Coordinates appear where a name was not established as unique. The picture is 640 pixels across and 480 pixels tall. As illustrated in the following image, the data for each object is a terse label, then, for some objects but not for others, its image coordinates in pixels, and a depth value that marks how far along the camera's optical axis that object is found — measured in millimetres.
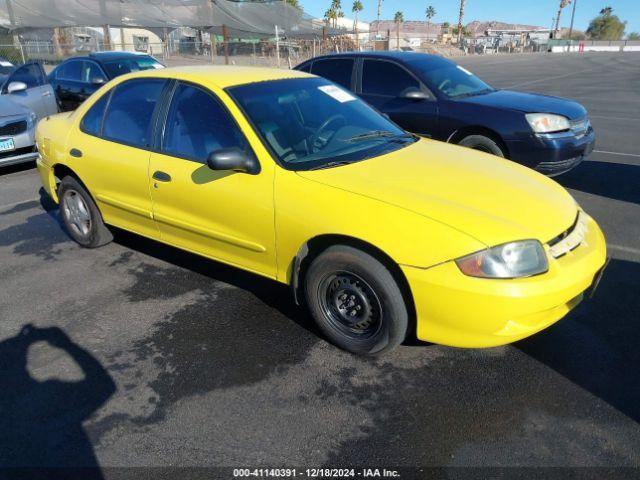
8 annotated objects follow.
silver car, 7227
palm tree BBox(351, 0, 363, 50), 99375
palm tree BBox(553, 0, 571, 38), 102938
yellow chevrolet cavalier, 2643
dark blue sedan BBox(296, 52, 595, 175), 5879
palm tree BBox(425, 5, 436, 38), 122256
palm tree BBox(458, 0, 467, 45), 78188
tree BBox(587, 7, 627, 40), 104938
